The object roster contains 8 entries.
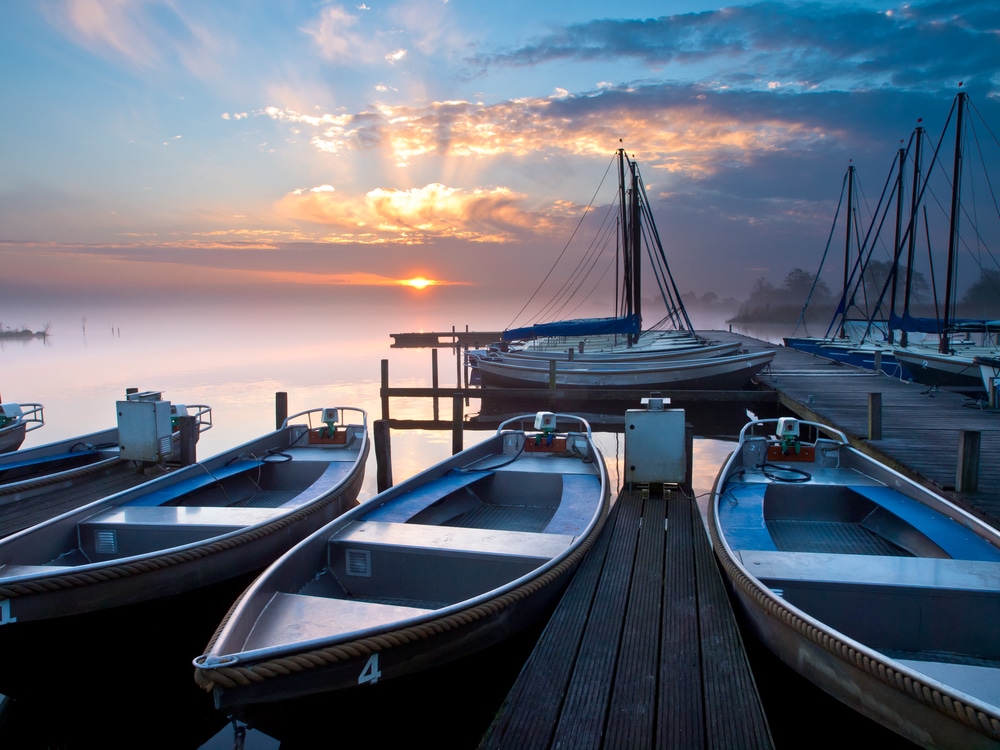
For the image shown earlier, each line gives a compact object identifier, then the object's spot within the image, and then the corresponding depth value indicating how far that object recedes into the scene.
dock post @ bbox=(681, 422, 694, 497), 8.09
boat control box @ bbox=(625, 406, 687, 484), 7.80
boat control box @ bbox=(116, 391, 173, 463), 9.34
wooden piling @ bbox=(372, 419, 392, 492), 10.45
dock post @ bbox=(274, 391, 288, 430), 13.13
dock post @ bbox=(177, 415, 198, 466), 9.59
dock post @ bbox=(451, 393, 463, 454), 13.36
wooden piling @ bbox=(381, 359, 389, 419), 19.25
